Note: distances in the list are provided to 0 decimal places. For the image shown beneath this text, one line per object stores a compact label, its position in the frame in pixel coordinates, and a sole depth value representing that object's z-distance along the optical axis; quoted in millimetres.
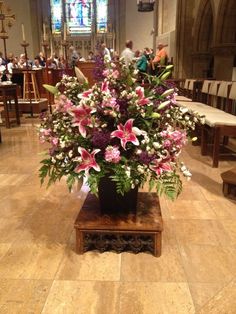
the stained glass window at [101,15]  17703
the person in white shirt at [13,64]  9266
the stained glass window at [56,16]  17672
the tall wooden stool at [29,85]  7574
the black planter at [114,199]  1835
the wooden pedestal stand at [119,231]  1754
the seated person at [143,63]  7250
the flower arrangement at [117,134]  1604
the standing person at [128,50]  6393
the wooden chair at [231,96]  4164
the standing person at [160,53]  6926
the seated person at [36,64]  9577
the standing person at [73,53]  12270
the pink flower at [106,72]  1731
